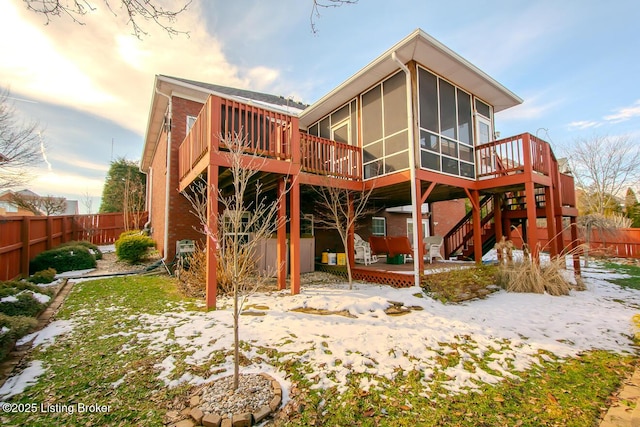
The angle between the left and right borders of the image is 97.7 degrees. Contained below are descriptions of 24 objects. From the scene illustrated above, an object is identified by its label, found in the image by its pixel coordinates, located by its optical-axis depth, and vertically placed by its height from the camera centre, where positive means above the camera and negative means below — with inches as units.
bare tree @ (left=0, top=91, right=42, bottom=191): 310.2 +102.8
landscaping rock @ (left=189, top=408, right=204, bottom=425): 90.0 -59.6
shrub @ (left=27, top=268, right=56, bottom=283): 276.7 -42.3
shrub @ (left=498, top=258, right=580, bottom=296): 275.9 -52.0
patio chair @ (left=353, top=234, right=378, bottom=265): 378.0 -28.9
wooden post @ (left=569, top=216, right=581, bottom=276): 344.8 -29.8
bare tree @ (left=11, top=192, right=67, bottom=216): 638.6 +73.9
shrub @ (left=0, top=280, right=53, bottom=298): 187.5 -38.5
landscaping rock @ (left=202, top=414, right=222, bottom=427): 87.3 -59.2
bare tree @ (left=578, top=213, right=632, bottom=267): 530.9 +2.2
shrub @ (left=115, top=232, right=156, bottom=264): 376.5 -19.0
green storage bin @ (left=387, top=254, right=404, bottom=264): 388.2 -40.6
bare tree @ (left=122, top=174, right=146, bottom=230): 612.4 +79.8
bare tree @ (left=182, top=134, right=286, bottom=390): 104.7 +2.6
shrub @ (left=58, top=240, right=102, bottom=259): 417.4 -21.4
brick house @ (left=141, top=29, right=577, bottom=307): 257.0 +93.0
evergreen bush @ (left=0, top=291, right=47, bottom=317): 170.1 -44.4
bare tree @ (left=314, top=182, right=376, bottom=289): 305.9 +36.0
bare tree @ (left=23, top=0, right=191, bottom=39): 116.3 +97.3
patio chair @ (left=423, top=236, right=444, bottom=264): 393.7 -24.5
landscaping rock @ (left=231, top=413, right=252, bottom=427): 87.8 -59.5
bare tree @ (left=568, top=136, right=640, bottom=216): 850.1 +185.7
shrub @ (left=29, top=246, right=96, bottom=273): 313.7 -29.5
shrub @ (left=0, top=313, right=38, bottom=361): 129.2 -47.9
